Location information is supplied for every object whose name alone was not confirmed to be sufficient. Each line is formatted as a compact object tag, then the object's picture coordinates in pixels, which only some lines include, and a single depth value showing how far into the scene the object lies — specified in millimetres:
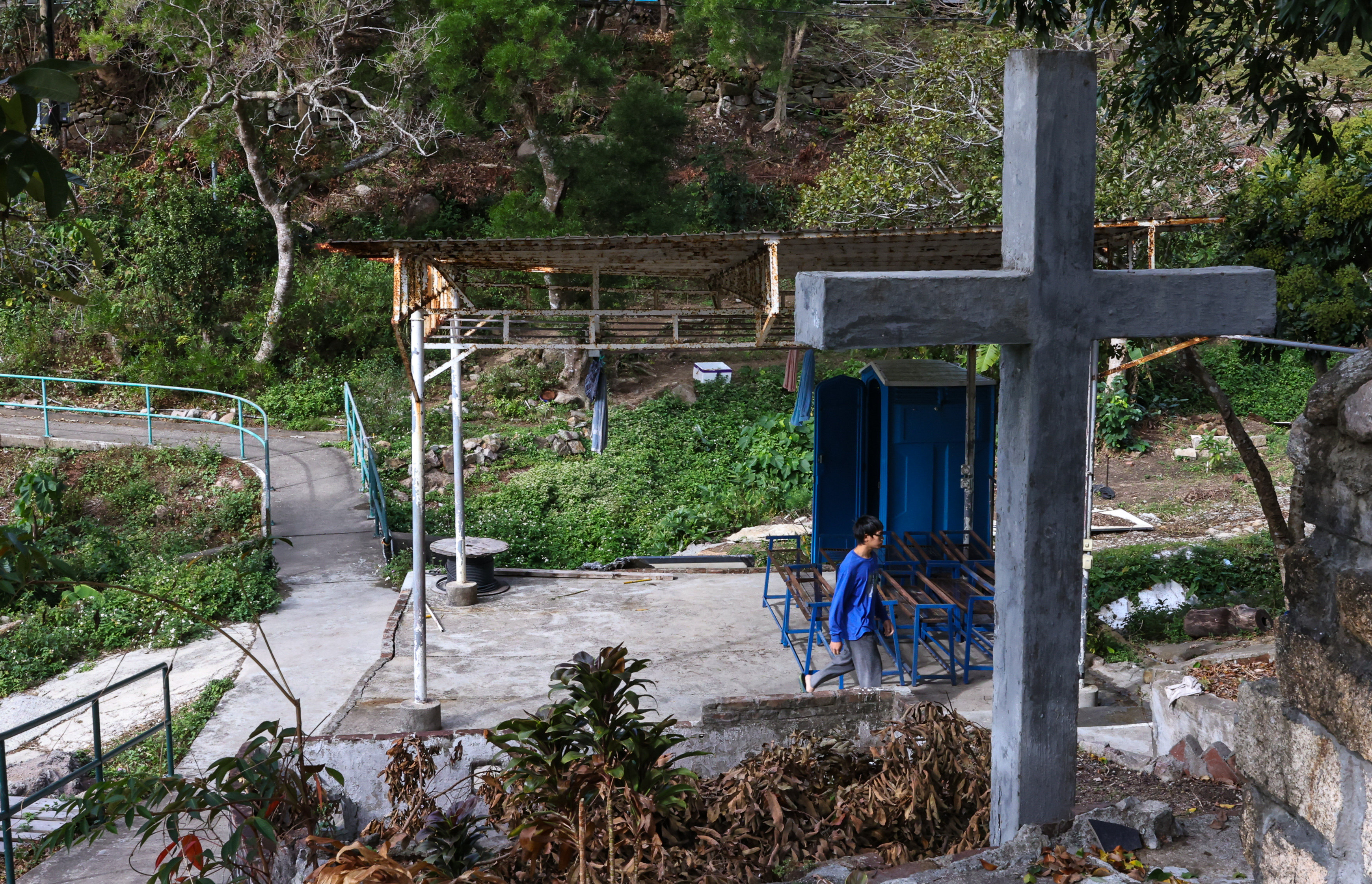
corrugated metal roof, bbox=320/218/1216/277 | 7777
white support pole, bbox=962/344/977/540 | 9148
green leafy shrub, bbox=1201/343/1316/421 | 19812
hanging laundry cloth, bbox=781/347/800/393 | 12898
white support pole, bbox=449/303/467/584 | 9539
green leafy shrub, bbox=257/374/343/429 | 20719
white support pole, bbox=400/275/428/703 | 7348
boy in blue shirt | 6941
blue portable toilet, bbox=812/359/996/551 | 9258
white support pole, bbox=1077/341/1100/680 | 6973
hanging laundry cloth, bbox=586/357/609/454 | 11703
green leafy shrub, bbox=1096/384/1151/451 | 19188
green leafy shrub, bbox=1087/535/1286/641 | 9445
